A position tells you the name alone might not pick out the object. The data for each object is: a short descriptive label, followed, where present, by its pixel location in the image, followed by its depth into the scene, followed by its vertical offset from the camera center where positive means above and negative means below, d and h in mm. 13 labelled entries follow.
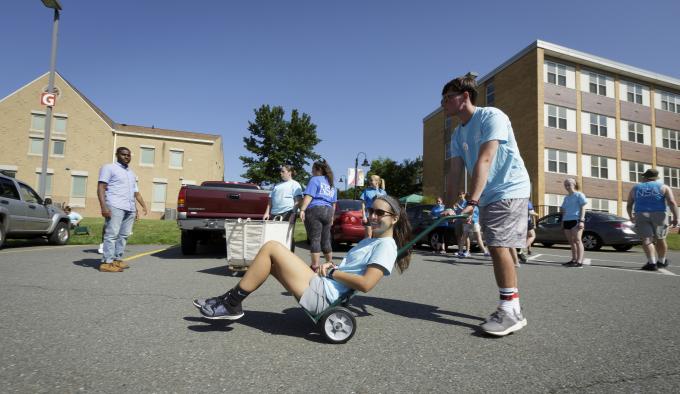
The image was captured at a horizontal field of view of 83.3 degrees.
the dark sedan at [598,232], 13031 -18
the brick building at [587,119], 27297 +8616
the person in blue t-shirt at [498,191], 3141 +316
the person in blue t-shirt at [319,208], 5992 +217
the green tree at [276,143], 43438 +9090
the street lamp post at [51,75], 11594 +4229
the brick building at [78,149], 34875 +6235
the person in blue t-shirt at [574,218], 7781 +261
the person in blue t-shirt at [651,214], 7266 +368
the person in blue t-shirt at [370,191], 7792 +680
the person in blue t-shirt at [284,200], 6508 +363
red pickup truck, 7523 +228
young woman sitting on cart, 2752 -362
